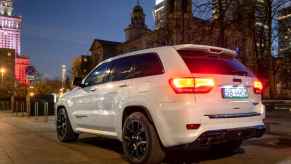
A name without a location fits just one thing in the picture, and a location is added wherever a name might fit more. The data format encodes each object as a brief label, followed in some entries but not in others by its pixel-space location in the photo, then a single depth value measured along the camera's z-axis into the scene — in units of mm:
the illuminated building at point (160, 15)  35631
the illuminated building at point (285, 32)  32938
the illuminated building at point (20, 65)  135950
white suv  5887
